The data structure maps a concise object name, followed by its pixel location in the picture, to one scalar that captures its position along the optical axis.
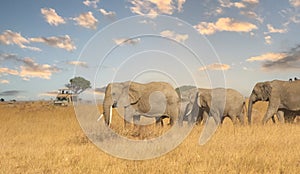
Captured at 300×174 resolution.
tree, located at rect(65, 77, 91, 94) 78.25
